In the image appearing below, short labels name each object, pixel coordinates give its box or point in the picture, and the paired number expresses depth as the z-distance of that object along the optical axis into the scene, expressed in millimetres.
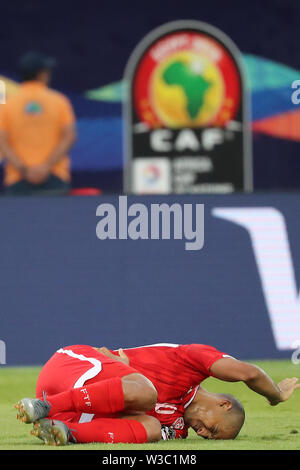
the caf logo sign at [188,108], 15125
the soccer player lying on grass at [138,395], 6723
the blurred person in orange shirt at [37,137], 13219
